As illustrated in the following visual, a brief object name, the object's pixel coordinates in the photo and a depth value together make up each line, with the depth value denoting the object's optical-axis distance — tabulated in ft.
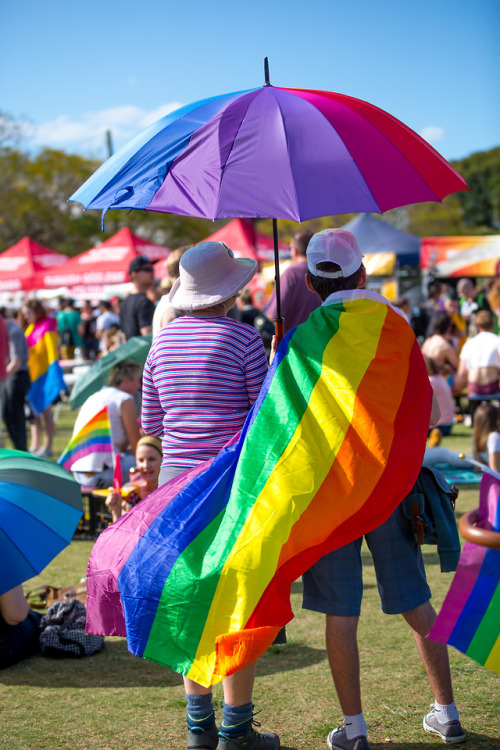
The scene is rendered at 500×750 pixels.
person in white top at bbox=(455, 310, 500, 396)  28.45
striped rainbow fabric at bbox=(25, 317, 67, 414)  33.76
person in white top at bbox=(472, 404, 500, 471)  24.77
